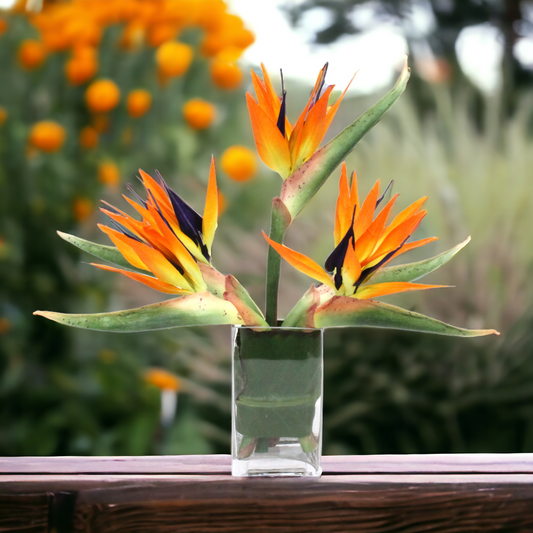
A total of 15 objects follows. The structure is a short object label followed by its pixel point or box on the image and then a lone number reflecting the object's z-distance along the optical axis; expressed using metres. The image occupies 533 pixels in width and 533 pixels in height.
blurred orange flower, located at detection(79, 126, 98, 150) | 4.59
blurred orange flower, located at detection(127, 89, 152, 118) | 4.41
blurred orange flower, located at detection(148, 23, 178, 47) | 4.78
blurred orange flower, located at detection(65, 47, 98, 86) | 4.34
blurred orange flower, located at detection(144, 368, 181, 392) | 3.96
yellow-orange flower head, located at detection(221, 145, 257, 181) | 4.13
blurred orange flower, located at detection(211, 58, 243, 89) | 4.73
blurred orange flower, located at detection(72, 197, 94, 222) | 4.43
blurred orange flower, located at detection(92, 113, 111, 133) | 4.64
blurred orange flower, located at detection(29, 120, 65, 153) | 4.10
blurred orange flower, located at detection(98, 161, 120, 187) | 4.32
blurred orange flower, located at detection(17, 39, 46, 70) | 4.39
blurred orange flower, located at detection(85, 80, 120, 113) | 4.27
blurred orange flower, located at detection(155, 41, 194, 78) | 4.47
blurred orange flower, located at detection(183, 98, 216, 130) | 4.61
